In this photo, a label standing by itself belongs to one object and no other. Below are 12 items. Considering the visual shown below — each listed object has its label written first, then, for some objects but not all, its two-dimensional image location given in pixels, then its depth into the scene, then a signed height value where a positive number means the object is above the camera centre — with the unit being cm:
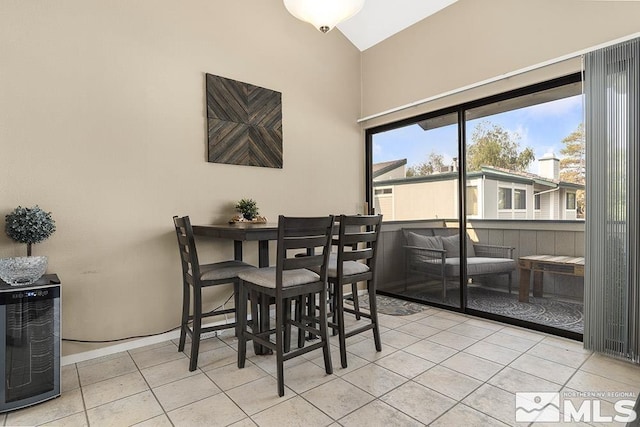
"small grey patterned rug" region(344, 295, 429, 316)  353 -99
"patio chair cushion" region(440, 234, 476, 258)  338 -32
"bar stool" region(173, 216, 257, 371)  229 -43
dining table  217 -14
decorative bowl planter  192 -30
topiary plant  206 -6
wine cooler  184 -72
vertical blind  229 +9
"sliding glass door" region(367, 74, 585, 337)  279 +7
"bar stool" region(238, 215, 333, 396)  198 -41
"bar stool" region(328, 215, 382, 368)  231 -39
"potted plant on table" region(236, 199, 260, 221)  307 +6
